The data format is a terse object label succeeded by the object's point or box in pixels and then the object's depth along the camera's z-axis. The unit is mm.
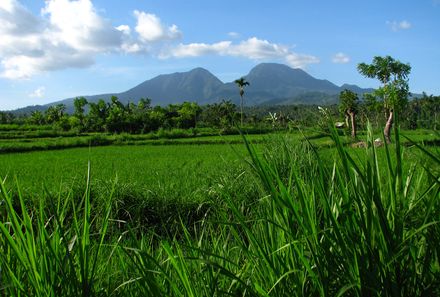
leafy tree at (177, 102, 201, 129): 60275
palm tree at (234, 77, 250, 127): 59094
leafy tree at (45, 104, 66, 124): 65750
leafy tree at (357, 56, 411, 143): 23531
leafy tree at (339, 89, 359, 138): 27398
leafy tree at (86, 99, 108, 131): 52025
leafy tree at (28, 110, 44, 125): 65387
